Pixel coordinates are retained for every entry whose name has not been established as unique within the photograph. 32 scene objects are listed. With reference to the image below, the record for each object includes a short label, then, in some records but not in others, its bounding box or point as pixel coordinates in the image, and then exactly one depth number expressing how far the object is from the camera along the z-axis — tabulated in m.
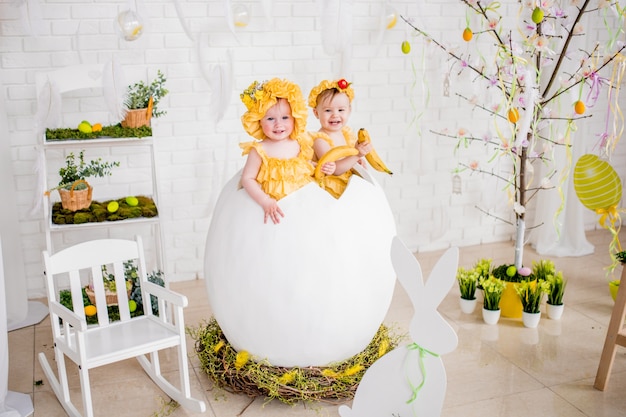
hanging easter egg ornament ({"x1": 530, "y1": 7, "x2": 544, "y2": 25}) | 3.08
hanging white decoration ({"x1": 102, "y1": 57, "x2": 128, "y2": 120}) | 3.21
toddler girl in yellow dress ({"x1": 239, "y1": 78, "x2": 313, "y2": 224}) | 2.73
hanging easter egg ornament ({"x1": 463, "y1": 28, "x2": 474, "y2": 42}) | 3.37
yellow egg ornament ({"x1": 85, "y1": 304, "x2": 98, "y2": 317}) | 3.30
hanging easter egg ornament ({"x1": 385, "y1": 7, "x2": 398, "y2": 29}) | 4.03
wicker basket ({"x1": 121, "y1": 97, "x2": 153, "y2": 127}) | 3.43
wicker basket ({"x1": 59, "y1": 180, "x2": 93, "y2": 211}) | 3.35
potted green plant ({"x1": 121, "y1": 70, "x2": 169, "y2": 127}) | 3.45
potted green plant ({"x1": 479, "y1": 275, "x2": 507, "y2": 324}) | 3.57
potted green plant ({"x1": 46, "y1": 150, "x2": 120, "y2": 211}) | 3.36
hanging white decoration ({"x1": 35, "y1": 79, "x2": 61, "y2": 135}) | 3.30
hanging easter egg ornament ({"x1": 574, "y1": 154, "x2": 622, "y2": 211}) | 3.50
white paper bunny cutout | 2.02
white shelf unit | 3.35
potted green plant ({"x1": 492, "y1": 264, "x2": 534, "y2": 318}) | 3.65
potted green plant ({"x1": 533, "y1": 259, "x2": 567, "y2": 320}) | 3.62
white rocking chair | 2.59
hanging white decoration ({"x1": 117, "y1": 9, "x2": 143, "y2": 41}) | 3.14
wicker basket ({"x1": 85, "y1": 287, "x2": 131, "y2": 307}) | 3.45
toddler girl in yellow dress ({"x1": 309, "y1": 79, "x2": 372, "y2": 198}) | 2.91
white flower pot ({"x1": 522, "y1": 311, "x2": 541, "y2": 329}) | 3.54
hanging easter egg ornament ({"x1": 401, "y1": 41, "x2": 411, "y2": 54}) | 3.68
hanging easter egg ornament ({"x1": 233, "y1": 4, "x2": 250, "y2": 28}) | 3.70
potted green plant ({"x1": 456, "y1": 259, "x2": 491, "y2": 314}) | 3.70
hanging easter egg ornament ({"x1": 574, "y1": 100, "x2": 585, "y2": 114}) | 3.12
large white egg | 2.64
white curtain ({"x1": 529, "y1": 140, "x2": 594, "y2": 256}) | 4.61
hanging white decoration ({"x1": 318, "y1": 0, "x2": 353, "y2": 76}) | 3.26
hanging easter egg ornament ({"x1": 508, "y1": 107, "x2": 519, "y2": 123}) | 3.30
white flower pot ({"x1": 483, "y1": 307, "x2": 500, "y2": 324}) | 3.59
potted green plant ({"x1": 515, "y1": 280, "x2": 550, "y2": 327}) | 3.54
